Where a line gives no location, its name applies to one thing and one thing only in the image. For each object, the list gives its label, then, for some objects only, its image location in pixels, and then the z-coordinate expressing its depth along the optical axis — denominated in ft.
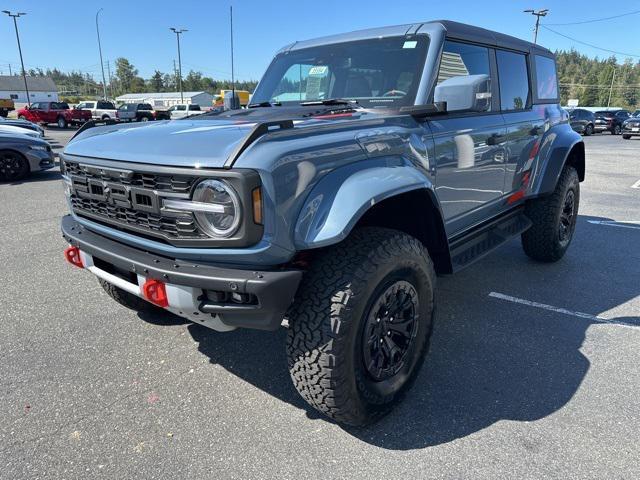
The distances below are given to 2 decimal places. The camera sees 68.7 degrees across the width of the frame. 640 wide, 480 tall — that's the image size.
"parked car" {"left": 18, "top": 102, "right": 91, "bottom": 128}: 99.60
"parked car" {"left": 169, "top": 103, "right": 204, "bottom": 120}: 124.99
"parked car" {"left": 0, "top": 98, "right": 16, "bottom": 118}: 115.41
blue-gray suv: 6.36
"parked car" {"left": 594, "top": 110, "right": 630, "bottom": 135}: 102.32
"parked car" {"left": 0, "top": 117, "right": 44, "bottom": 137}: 49.44
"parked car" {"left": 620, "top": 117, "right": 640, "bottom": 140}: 84.93
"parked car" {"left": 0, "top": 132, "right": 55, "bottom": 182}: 31.03
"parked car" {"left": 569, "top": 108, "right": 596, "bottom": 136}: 91.14
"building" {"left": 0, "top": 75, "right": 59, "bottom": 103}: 313.53
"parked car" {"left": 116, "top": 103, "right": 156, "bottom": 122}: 95.25
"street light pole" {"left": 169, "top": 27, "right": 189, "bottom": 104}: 170.19
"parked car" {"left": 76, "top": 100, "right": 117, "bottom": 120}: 106.22
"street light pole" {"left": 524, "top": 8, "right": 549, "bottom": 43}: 126.72
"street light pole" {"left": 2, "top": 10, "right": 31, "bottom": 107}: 130.31
